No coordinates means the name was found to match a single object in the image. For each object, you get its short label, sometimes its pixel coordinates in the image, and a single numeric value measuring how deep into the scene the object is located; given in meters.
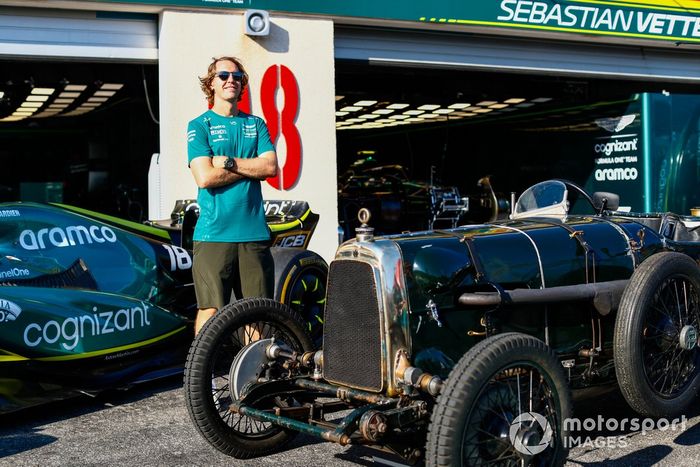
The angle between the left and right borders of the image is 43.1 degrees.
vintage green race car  3.52
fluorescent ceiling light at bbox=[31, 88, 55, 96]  14.46
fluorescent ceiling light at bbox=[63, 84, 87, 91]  14.23
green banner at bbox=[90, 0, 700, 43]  9.77
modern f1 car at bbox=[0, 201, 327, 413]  5.12
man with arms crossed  5.02
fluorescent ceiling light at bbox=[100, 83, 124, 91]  14.16
